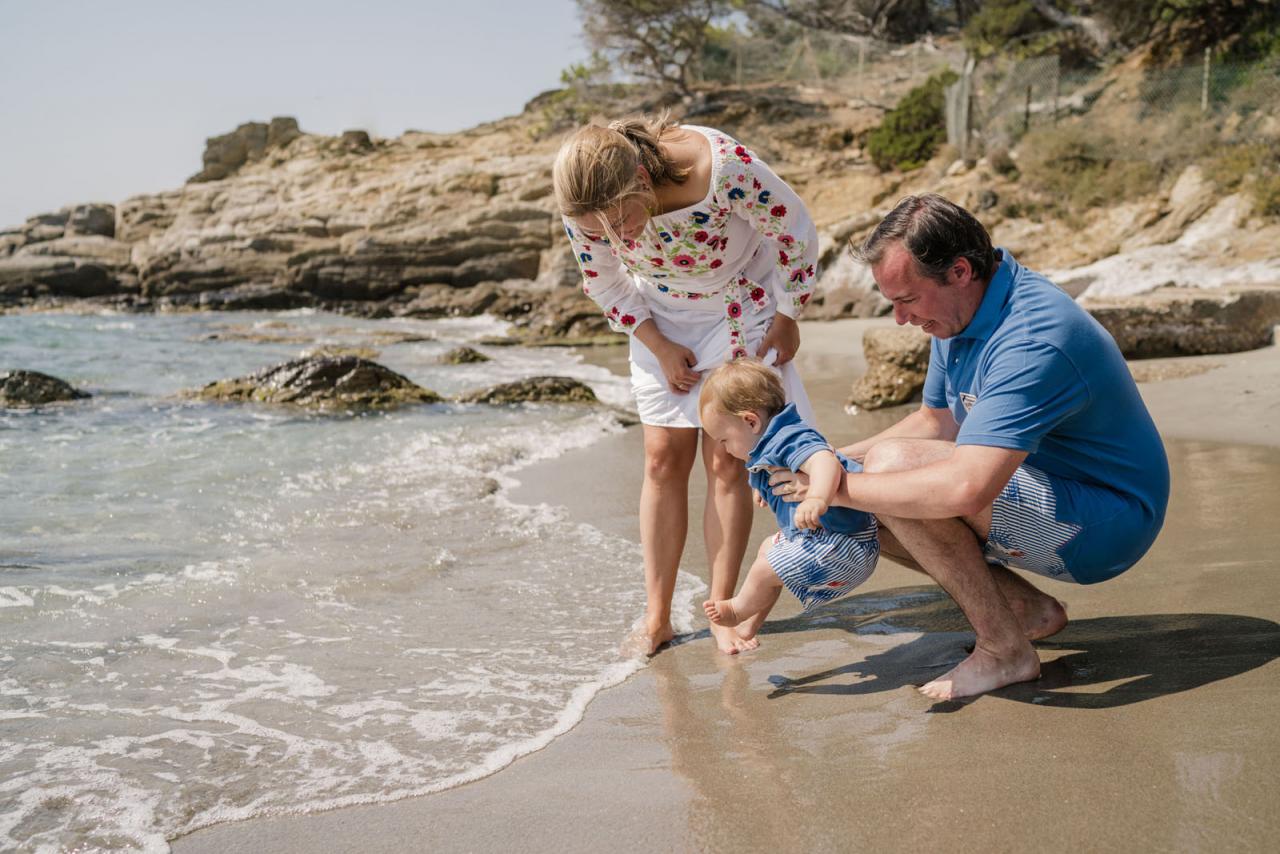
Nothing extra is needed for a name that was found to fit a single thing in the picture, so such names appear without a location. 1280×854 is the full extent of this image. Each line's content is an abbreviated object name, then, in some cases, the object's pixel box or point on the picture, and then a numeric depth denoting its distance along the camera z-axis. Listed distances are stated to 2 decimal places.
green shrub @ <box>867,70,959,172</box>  23.66
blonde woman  3.43
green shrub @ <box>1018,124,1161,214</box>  16.91
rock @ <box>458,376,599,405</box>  10.31
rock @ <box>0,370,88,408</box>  10.94
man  2.60
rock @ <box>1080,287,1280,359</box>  8.30
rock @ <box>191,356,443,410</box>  10.56
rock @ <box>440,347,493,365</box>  14.97
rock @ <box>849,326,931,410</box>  7.71
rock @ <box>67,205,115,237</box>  36.97
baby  2.97
